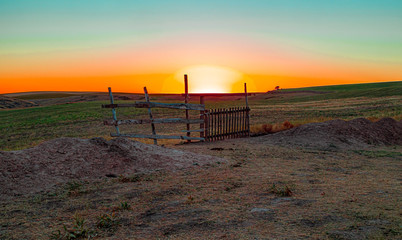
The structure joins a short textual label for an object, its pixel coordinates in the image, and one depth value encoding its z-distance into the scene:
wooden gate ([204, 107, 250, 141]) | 15.41
